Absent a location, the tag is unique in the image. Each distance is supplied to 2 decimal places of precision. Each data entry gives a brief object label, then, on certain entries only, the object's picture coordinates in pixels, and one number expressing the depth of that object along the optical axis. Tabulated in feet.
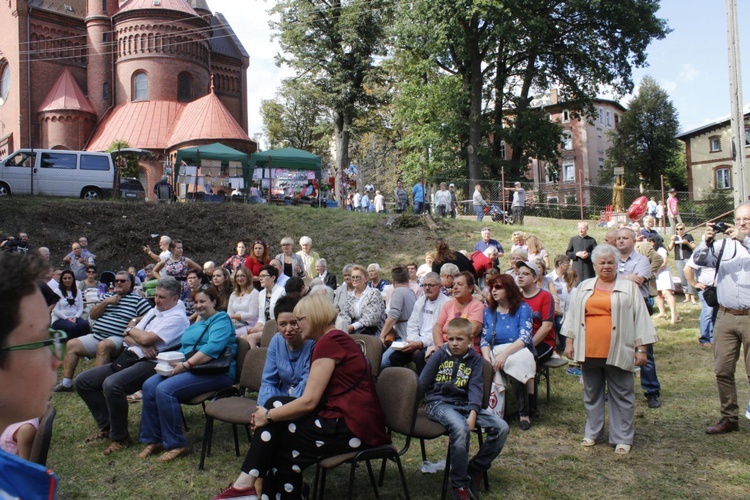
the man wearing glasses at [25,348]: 4.31
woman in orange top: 16.19
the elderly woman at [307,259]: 33.19
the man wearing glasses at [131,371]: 17.21
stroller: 67.36
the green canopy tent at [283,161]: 74.69
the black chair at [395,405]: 12.69
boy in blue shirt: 13.11
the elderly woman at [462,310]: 18.74
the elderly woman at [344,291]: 25.19
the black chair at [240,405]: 15.19
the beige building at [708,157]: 131.75
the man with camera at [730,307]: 16.57
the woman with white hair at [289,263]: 32.19
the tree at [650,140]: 147.74
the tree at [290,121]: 152.35
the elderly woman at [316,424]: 12.14
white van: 62.90
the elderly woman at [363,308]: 23.53
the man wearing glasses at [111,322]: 20.63
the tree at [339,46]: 100.48
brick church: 110.32
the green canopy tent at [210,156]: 72.54
